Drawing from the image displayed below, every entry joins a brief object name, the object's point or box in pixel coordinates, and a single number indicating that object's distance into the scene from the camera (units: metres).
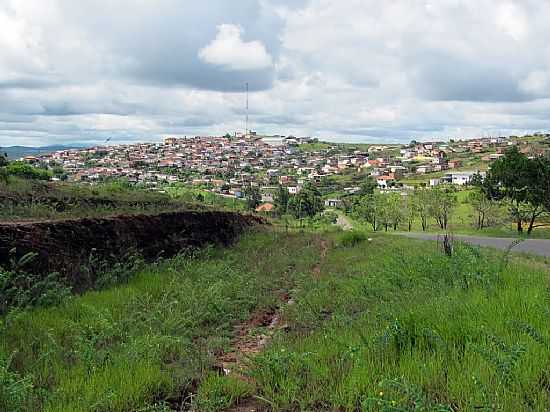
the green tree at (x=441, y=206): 42.19
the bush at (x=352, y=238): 19.00
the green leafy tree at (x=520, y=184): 27.39
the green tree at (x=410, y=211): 45.53
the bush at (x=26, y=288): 7.19
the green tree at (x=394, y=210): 45.75
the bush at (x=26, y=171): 20.86
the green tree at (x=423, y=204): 43.62
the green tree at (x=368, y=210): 47.75
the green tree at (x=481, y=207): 34.03
